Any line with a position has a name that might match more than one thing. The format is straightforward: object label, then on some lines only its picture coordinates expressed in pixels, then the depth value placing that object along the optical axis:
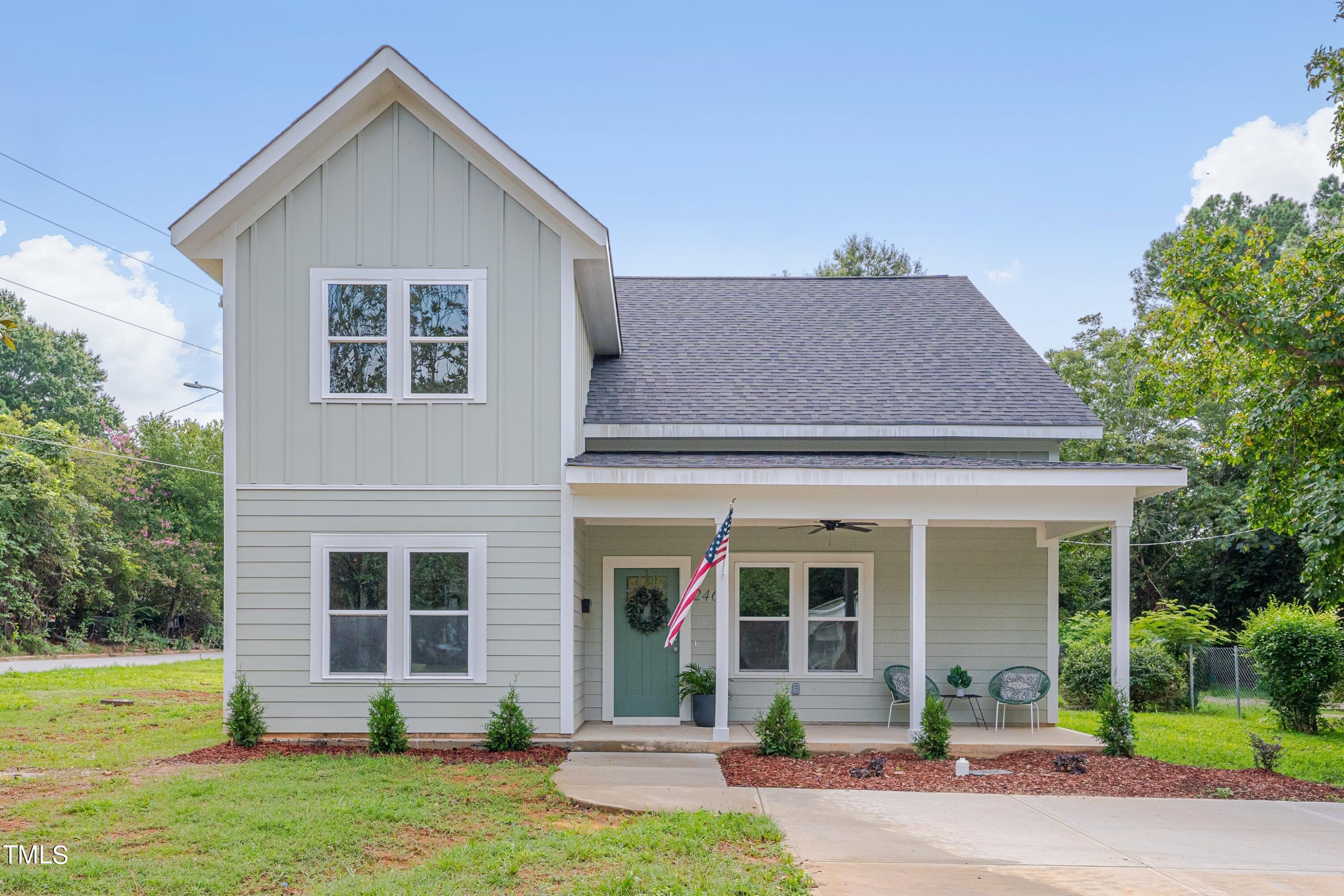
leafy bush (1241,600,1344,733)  14.07
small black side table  11.94
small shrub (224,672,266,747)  9.83
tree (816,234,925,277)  33.84
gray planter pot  11.41
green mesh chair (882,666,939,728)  11.48
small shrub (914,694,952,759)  9.95
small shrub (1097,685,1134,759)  10.11
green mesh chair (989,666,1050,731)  11.41
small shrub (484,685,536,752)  9.83
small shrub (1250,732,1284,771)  9.66
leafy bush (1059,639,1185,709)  16.95
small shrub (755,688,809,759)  9.82
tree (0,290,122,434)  42.12
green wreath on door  11.91
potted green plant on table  11.55
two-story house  10.09
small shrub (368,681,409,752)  9.65
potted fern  11.36
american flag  9.44
